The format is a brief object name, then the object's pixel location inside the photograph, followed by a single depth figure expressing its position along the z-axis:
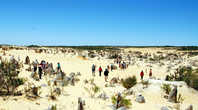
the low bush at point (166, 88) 10.41
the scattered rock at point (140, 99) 9.19
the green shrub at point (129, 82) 13.20
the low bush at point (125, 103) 8.21
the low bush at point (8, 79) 8.83
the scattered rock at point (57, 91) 9.58
